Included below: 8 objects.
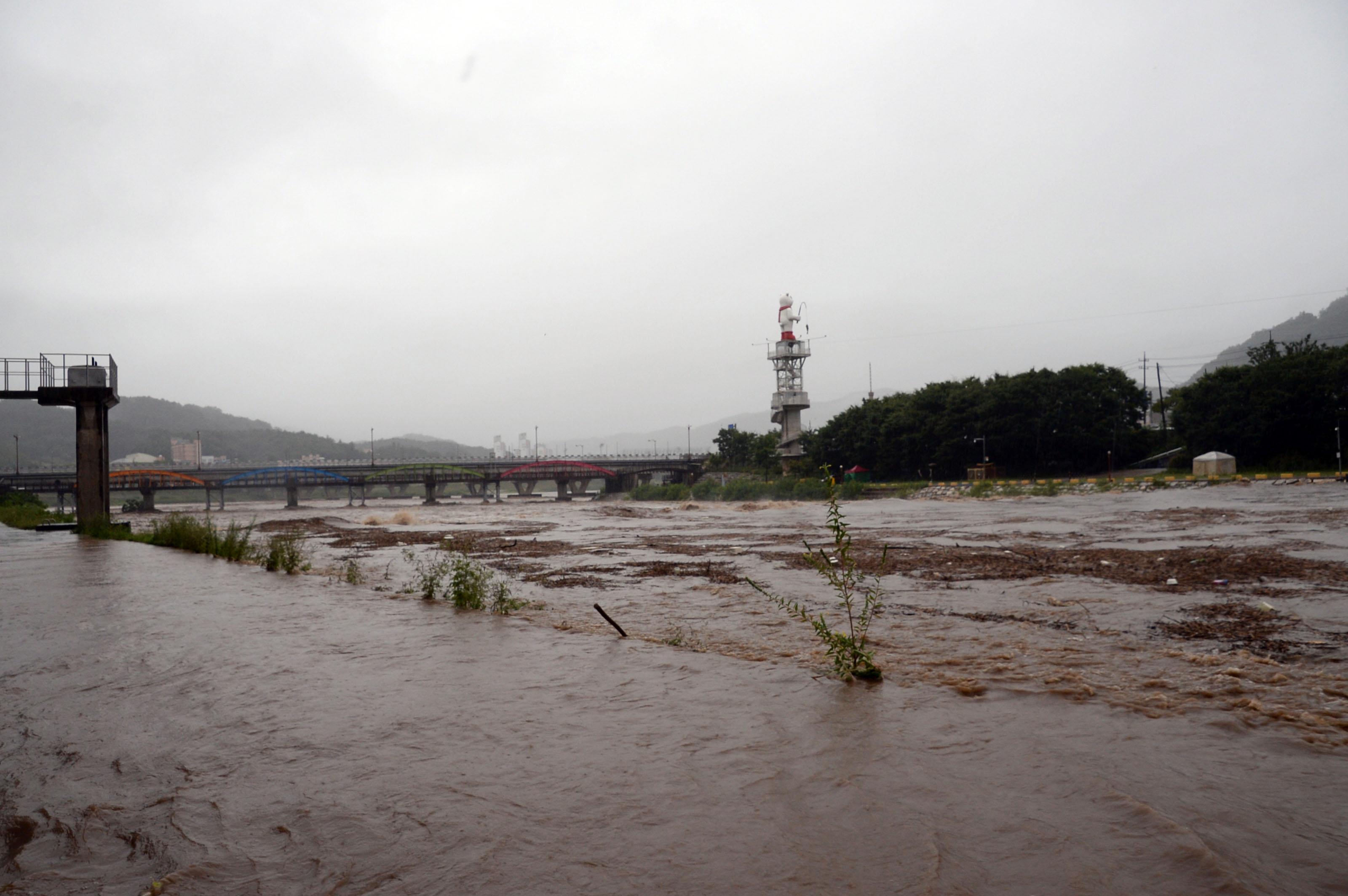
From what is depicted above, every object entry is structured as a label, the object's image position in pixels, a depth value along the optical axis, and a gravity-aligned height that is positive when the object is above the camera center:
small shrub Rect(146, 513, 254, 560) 21.53 -1.68
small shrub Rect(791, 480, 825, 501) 88.06 -2.73
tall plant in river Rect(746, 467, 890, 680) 7.61 -1.74
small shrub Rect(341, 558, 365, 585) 17.17 -2.17
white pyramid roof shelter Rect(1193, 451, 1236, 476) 59.22 -0.71
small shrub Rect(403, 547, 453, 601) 14.20 -2.04
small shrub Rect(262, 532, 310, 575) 18.91 -1.82
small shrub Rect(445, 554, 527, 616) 12.84 -1.96
